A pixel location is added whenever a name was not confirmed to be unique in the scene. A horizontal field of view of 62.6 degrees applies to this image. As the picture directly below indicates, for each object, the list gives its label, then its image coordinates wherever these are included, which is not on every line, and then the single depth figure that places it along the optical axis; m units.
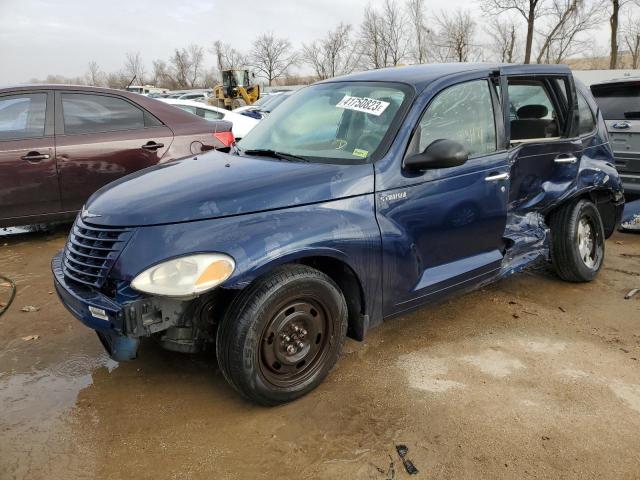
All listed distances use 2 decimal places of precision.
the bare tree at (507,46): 39.22
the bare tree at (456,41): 38.72
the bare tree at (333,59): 51.61
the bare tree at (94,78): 79.38
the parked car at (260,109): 11.64
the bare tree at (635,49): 39.59
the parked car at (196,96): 35.96
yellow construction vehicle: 30.95
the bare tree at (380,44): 43.50
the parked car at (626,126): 5.85
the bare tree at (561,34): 32.12
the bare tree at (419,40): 41.15
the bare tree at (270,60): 62.06
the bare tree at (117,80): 76.38
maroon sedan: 5.18
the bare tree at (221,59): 69.31
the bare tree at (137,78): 75.81
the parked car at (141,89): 35.76
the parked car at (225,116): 9.44
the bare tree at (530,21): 30.86
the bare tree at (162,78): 75.19
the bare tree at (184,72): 74.62
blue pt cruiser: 2.43
